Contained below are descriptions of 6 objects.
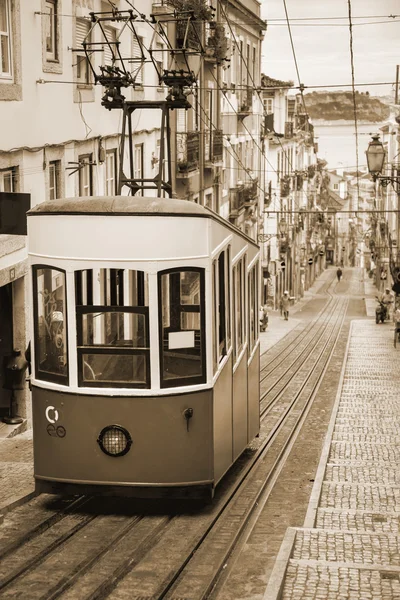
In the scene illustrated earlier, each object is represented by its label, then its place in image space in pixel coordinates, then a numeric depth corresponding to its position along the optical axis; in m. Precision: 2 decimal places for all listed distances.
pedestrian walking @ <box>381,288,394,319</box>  47.20
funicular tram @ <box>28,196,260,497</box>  8.50
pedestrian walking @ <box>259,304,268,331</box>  38.50
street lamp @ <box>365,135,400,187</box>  20.36
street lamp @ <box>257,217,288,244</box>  55.07
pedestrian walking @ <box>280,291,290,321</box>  46.94
